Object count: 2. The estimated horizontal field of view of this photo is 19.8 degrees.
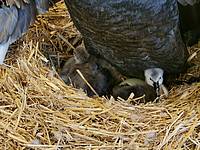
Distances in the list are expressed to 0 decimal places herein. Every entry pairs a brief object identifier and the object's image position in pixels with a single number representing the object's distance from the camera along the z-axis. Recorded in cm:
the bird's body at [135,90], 196
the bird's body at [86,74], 200
